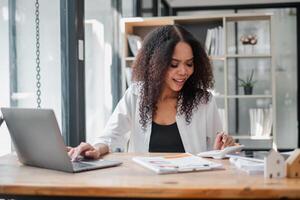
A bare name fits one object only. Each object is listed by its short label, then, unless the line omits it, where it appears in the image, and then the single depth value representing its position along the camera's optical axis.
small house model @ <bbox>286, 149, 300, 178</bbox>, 1.13
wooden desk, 0.99
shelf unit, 3.59
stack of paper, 1.17
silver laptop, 1.22
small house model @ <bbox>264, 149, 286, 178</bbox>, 1.12
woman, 1.86
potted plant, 4.26
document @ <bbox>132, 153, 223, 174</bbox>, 1.21
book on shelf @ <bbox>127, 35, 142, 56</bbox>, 3.58
